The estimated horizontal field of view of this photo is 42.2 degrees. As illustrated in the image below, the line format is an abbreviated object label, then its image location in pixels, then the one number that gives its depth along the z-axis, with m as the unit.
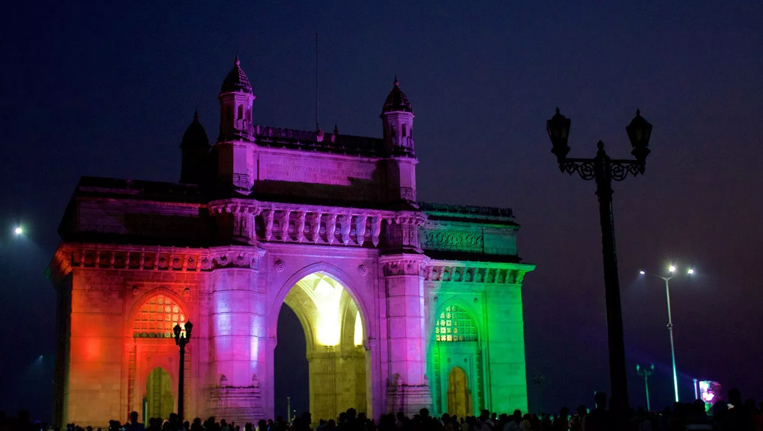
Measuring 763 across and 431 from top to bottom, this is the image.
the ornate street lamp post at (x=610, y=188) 14.59
